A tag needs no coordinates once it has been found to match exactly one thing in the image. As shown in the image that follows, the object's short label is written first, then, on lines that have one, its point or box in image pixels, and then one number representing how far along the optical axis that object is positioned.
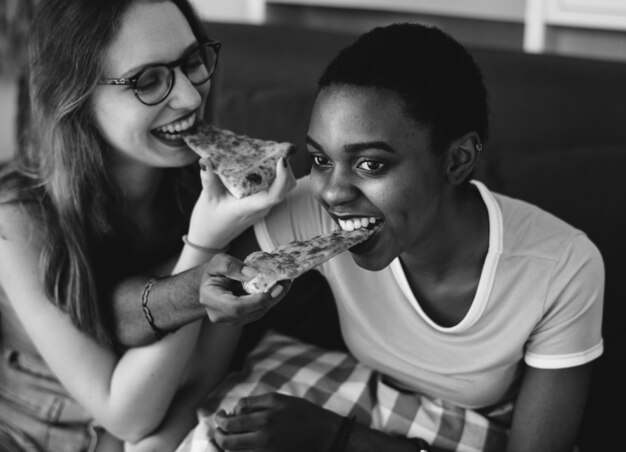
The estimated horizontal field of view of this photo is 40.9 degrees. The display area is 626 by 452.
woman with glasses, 1.64
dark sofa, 1.78
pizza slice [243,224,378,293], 1.34
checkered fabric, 1.60
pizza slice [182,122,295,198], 1.63
